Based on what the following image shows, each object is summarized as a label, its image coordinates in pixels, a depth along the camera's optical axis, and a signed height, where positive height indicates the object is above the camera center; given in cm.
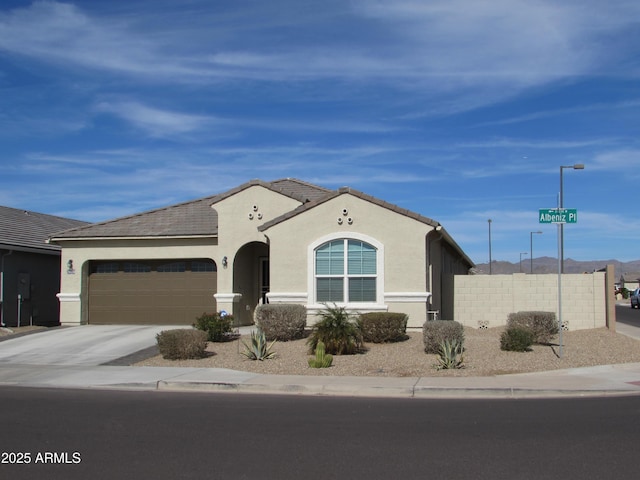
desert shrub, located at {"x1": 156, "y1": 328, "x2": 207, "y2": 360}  1584 -159
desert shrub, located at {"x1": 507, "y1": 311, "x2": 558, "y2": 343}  1758 -126
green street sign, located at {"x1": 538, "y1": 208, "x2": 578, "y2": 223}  1462 +130
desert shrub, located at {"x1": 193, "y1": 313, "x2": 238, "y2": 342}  1814 -134
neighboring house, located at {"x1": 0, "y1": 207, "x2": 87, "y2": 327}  2409 +14
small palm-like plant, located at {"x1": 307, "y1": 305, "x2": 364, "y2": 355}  1606 -138
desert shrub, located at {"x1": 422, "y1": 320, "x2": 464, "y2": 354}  1566 -133
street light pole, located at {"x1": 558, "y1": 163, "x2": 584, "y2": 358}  1508 -3
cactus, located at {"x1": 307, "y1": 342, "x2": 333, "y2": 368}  1440 -178
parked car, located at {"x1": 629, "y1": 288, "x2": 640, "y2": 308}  5356 -185
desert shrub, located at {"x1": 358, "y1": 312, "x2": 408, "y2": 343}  1745 -128
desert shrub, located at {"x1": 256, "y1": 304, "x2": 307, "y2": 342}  1828 -122
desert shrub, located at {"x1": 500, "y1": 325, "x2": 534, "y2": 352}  1611 -152
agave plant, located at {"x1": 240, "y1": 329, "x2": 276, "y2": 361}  1555 -169
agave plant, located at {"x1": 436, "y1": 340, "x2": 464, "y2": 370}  1393 -168
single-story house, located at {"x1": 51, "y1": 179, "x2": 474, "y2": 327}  1973 +55
